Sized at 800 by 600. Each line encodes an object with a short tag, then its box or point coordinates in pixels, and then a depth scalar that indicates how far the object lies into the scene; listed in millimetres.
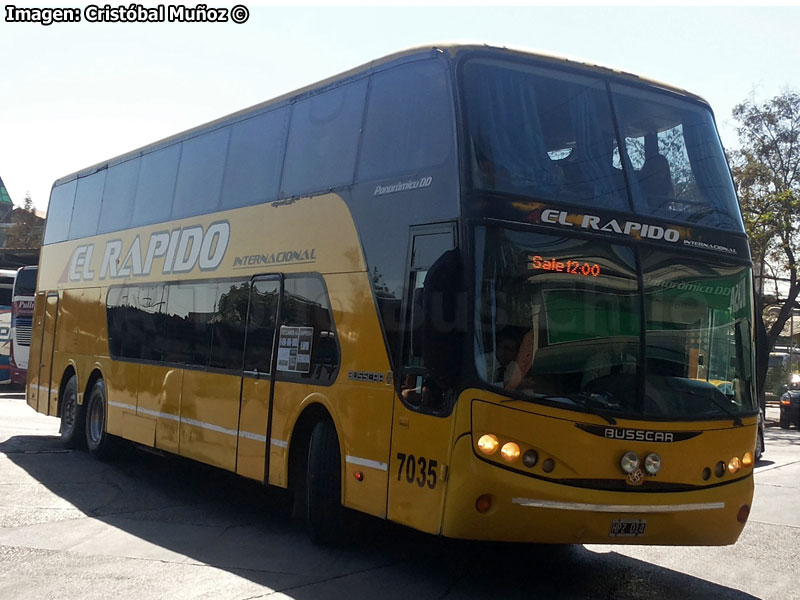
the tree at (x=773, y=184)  35281
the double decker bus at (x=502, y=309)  7246
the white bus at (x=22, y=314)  28547
